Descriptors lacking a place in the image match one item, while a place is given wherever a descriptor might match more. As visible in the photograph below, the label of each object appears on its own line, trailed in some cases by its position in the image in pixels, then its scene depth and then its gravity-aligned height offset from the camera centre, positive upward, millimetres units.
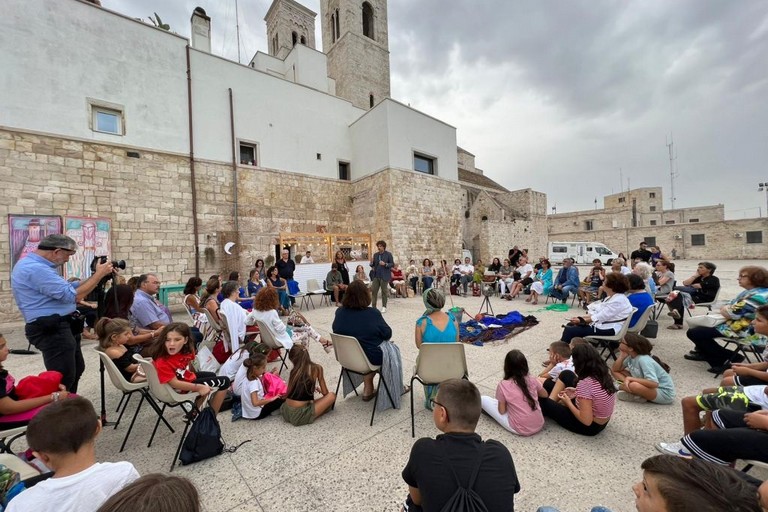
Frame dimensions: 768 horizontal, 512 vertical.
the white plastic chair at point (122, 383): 2422 -967
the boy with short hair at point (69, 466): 1075 -787
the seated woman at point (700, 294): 5242 -828
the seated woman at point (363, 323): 2895 -630
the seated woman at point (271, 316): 3566 -654
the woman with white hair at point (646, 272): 5332 -425
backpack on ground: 2222 -1312
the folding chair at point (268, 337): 3609 -933
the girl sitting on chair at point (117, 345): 2697 -715
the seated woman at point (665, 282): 5664 -652
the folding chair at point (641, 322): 3840 -942
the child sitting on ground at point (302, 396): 2725 -1244
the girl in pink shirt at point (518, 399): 2418 -1190
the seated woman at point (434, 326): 2959 -695
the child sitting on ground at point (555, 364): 2877 -1094
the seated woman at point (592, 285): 6895 -833
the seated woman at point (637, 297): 3846 -618
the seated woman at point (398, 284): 10383 -928
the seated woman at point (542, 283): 8211 -857
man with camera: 2473 -266
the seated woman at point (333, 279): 8375 -572
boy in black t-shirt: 1169 -837
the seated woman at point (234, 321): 3555 -700
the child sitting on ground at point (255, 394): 2816 -1239
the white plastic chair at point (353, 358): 2760 -940
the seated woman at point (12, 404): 1926 -889
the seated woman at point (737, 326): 3152 -859
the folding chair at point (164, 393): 2222 -999
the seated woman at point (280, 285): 7525 -628
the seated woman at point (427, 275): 10062 -668
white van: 22469 -54
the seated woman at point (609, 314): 3656 -792
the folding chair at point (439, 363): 2602 -940
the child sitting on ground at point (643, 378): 2822 -1229
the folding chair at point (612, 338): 3619 -1058
